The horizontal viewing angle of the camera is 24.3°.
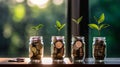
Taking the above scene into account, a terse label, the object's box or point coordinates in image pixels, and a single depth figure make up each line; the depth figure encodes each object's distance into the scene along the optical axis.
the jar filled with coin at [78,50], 1.92
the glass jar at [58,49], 1.91
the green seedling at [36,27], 1.95
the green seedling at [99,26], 1.99
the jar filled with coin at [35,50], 1.89
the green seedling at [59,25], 1.99
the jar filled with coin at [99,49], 1.91
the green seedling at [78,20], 2.02
